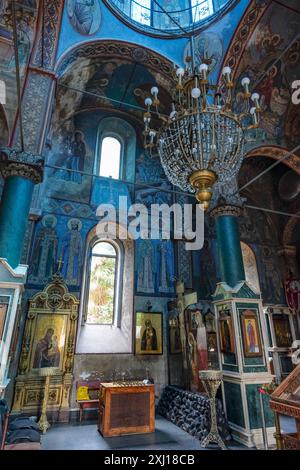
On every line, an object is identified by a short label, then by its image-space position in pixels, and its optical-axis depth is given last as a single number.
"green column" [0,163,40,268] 4.81
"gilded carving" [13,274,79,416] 6.44
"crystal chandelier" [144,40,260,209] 3.82
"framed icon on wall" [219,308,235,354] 5.84
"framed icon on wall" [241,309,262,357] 5.70
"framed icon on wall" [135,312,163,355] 7.89
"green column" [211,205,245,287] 6.39
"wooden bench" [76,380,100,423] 6.61
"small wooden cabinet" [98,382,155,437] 5.32
